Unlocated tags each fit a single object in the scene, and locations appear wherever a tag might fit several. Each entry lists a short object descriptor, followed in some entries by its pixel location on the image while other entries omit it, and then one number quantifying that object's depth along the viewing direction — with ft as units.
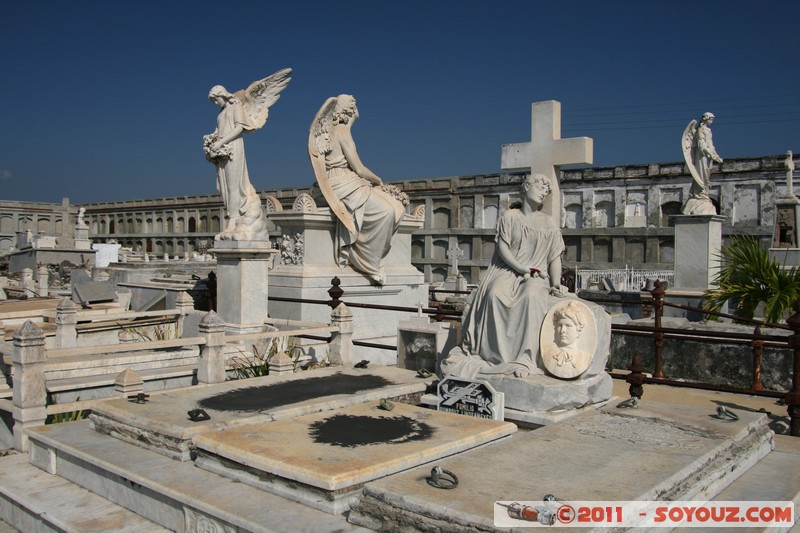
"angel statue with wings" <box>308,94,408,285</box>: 36.94
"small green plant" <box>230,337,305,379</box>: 28.35
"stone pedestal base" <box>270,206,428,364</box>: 36.17
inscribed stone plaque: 20.89
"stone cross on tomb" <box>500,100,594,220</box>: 27.89
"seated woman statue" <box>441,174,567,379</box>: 22.94
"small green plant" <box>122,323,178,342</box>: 36.18
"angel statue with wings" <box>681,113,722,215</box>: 54.75
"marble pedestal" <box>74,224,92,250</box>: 108.88
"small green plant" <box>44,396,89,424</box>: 21.94
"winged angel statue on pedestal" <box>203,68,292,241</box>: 33.63
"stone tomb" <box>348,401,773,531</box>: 12.91
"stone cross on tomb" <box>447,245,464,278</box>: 114.54
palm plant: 32.22
